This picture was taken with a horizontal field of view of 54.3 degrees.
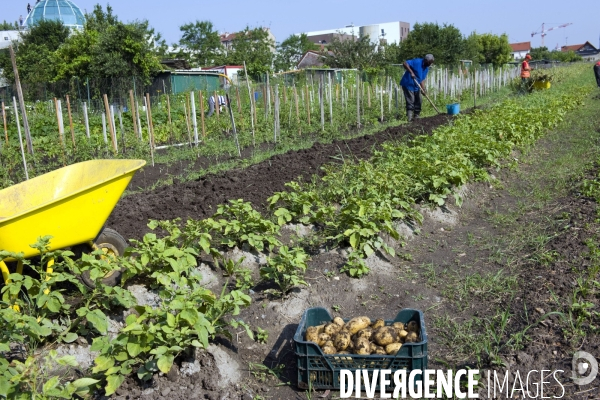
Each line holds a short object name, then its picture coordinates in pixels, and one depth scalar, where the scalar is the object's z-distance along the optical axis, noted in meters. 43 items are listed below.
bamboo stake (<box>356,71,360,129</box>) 14.93
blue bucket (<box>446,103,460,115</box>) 14.59
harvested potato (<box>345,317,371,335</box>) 3.53
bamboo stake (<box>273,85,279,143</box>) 11.65
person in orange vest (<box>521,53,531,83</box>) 22.65
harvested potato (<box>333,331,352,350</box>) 3.38
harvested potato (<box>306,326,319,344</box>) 3.42
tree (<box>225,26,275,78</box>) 47.88
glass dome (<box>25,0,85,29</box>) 45.41
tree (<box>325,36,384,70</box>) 39.72
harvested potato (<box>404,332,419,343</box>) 3.35
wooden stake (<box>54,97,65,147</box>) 10.21
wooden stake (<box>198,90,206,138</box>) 12.08
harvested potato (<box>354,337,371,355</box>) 3.31
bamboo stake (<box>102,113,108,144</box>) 10.45
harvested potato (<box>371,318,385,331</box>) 3.53
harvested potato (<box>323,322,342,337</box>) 3.49
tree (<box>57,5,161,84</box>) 21.48
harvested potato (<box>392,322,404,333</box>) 3.52
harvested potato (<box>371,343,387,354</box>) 3.33
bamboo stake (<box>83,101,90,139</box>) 10.86
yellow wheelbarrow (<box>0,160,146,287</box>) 3.76
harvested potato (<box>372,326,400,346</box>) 3.35
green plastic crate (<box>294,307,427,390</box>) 3.18
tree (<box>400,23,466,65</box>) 34.18
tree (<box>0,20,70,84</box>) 28.95
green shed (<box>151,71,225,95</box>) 24.30
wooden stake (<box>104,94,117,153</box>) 10.21
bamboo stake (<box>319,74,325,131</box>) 13.67
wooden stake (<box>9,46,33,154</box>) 7.03
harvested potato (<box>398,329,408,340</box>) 3.42
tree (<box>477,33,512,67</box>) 51.56
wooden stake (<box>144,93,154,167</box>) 9.84
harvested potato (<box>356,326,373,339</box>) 3.43
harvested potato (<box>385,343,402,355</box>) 3.29
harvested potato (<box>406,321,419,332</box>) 3.54
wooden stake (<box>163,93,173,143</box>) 13.01
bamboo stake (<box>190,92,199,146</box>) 11.60
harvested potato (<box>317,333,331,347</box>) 3.40
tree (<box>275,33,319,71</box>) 74.50
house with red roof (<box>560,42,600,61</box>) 120.56
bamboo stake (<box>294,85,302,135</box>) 13.87
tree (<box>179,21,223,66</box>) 56.22
